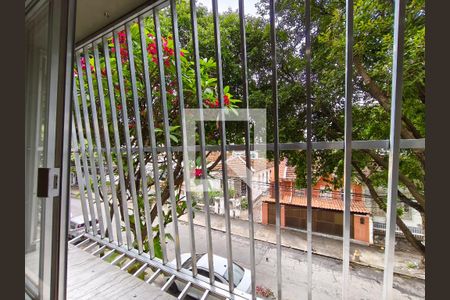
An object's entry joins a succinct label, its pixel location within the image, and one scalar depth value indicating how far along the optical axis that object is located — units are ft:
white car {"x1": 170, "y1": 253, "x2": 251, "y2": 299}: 6.40
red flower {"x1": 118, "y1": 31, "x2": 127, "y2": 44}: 7.60
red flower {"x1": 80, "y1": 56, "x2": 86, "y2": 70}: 9.00
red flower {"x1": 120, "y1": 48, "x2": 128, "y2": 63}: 7.89
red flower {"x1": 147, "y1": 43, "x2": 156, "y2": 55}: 7.62
